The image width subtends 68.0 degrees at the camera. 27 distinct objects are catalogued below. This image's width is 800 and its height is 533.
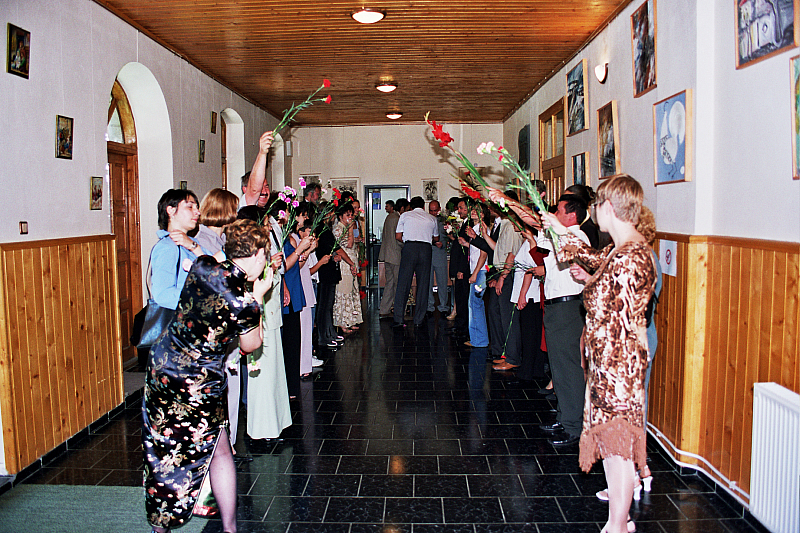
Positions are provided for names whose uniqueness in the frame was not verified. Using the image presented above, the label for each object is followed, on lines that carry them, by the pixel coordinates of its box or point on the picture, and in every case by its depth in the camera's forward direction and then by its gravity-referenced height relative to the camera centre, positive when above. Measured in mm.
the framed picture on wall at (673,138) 3582 +545
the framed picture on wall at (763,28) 2646 +918
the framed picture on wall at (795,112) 2594 +475
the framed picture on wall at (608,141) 5305 +772
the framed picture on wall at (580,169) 6344 +604
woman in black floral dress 2420 -634
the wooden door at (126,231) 5938 -13
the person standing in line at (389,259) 9398 -516
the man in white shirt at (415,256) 8523 -431
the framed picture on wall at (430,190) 13188 +797
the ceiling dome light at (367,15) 5069 +1818
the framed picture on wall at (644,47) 4324 +1333
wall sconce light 5664 +1461
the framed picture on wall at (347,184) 13203 +961
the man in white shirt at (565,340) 4055 -806
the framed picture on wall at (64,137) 4203 +674
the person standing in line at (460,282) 8155 -787
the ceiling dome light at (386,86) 8301 +1959
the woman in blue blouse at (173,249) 3191 -107
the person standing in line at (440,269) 8984 -665
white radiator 2471 -1038
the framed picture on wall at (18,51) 3629 +1124
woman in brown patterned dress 2557 -531
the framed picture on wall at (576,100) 6395 +1400
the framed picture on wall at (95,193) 4695 +298
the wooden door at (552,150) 7680 +1043
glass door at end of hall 13391 +328
